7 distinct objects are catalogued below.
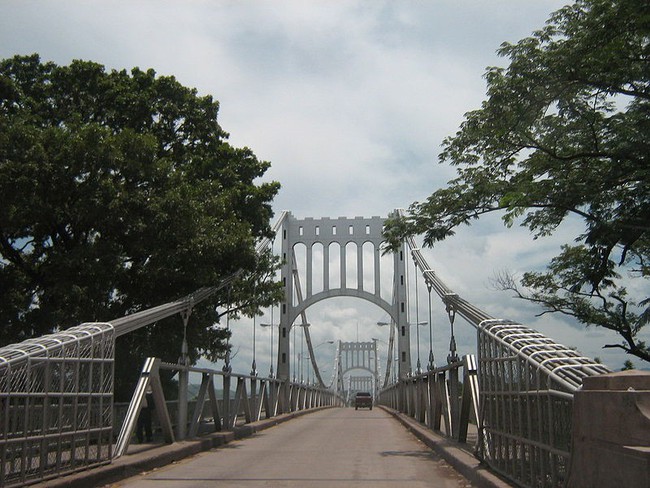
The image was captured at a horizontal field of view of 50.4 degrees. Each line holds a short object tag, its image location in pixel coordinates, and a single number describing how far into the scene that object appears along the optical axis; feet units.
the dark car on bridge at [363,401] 160.35
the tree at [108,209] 45.93
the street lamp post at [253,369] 67.19
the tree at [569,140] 31.63
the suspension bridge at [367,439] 17.76
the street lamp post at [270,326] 94.58
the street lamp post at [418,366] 77.13
